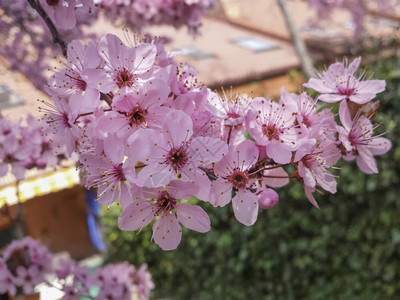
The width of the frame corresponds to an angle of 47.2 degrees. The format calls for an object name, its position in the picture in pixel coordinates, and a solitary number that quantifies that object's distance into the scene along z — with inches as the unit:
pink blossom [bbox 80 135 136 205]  5.0
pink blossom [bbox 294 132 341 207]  5.5
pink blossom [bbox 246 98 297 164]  5.3
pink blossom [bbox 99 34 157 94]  5.2
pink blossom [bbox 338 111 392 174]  5.8
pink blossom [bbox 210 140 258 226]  5.2
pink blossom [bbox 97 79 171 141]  5.0
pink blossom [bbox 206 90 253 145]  5.3
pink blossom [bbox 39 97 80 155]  5.3
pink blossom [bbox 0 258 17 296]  9.3
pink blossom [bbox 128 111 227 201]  4.8
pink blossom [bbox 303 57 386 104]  5.9
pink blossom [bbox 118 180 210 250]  5.3
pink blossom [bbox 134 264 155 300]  14.0
